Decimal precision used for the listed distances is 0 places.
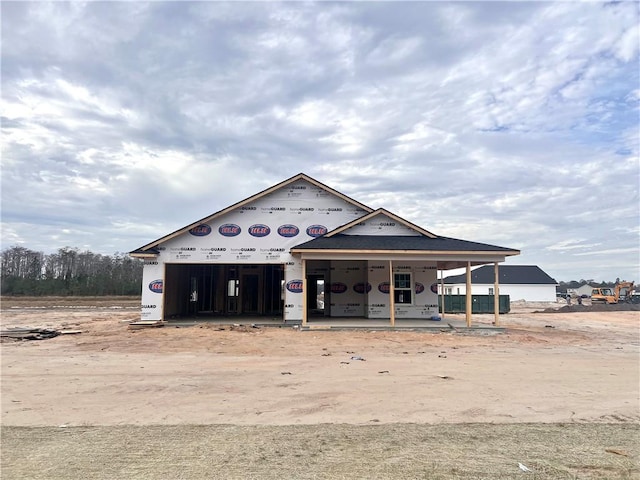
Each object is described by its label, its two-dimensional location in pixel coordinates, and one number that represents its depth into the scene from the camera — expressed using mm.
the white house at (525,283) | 52719
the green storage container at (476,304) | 31547
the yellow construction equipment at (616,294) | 46531
